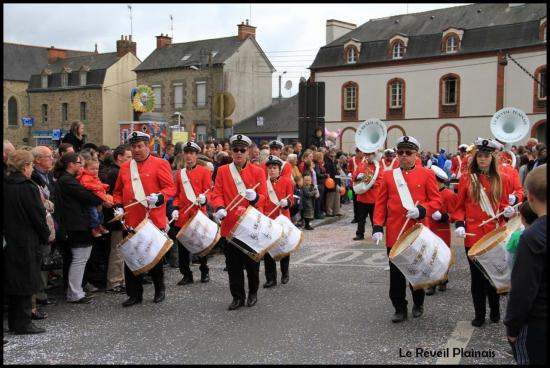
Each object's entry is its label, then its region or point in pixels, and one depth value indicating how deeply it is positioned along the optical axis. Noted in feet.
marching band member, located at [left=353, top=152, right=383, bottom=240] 40.27
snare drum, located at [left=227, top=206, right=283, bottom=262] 22.93
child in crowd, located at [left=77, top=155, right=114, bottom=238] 24.77
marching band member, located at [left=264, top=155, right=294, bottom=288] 27.78
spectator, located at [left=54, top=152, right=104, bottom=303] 24.27
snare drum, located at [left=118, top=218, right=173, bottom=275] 22.80
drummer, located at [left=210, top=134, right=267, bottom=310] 23.75
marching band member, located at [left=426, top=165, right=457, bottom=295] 22.18
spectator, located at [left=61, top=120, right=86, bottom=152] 35.12
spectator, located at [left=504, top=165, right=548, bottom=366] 11.27
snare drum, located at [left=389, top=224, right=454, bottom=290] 19.85
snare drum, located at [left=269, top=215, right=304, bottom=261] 26.55
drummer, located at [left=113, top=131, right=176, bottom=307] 24.50
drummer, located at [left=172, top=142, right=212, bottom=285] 28.68
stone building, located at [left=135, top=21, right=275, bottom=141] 154.71
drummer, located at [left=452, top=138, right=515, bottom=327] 21.47
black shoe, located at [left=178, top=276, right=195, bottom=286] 28.46
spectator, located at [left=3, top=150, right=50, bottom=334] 19.67
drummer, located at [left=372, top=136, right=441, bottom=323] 21.43
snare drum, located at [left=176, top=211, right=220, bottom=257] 25.22
